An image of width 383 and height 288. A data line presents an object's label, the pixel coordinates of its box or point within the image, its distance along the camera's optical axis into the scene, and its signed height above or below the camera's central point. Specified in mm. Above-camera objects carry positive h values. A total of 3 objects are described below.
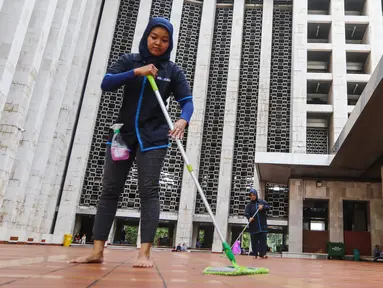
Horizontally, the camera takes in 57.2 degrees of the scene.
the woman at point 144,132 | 2871 +854
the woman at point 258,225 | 9086 +610
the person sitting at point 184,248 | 22422 -401
